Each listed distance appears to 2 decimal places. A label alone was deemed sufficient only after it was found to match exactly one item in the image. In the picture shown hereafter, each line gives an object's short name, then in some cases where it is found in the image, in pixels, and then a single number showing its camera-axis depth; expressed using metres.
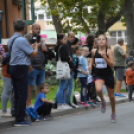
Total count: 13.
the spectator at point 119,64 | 26.37
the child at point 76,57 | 20.69
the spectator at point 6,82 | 17.16
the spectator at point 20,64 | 15.68
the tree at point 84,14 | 40.31
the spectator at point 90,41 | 22.00
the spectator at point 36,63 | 18.03
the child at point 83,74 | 21.17
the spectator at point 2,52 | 15.52
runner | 16.48
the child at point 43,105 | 17.30
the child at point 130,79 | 24.37
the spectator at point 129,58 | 31.05
